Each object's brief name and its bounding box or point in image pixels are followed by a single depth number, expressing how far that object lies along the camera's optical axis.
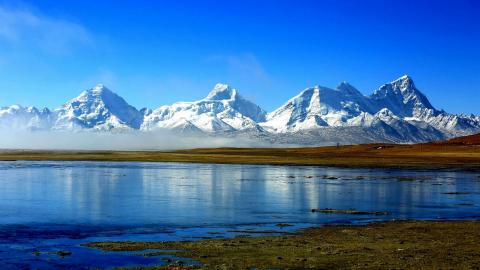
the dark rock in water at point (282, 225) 44.06
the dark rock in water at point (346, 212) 52.74
